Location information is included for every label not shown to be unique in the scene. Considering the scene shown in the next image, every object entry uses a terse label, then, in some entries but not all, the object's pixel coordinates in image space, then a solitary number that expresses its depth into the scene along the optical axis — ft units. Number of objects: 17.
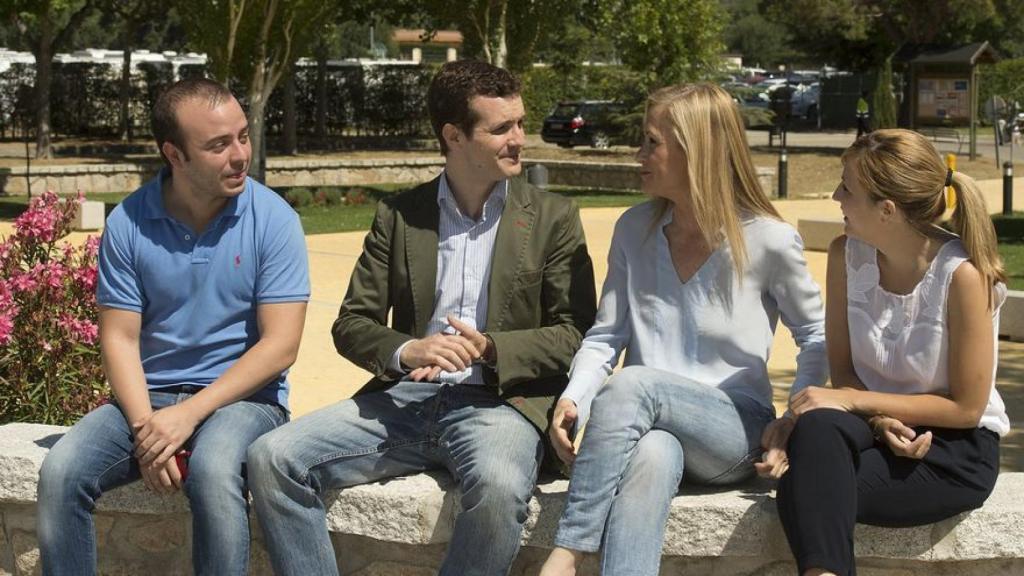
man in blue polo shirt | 12.84
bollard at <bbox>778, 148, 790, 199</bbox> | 72.33
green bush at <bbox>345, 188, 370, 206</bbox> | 69.61
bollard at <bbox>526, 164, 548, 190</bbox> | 54.60
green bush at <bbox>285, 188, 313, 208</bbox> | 67.36
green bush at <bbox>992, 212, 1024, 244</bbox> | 49.11
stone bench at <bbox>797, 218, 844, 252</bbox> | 45.75
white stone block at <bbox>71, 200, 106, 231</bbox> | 53.83
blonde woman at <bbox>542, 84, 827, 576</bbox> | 12.17
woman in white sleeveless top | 11.59
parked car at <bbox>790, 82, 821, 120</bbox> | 160.97
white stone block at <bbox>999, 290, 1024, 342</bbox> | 29.89
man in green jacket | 12.46
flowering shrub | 18.02
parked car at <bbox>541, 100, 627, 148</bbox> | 118.29
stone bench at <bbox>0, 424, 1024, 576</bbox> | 12.09
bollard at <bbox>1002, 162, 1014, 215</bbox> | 57.98
